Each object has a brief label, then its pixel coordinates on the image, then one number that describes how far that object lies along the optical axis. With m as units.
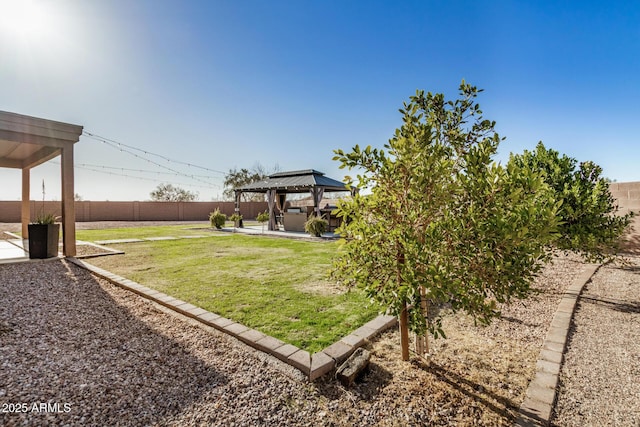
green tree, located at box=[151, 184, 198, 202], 32.50
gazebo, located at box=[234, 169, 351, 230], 12.51
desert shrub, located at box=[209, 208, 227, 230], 14.51
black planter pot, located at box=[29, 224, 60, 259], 6.22
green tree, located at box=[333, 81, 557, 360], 1.70
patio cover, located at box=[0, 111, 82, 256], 5.71
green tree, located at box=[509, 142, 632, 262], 3.85
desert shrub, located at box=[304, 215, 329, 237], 10.92
